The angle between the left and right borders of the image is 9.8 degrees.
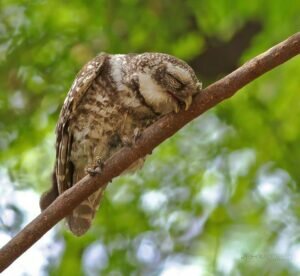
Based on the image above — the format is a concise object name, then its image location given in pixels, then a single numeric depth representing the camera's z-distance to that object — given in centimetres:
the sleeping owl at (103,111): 849
